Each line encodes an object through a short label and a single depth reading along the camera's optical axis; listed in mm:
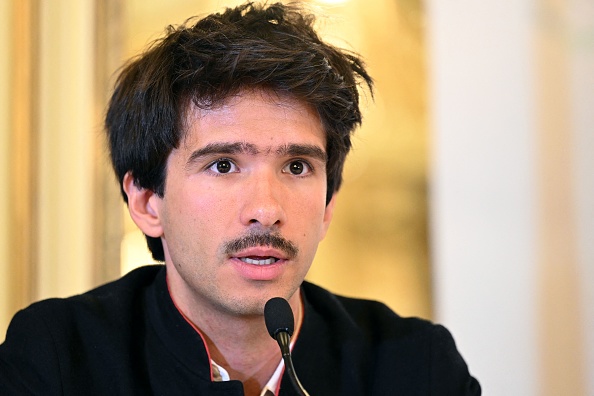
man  2329
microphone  2241
